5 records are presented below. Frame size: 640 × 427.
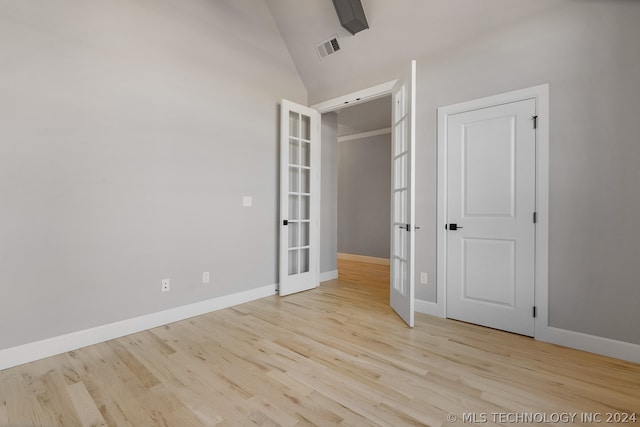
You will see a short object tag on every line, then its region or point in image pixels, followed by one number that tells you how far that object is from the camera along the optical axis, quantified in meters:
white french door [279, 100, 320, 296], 3.86
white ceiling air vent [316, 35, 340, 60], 3.44
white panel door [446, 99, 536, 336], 2.50
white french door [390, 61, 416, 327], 2.66
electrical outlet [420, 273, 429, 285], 3.09
